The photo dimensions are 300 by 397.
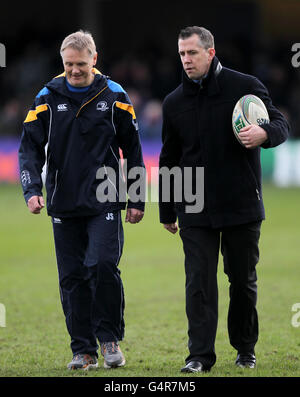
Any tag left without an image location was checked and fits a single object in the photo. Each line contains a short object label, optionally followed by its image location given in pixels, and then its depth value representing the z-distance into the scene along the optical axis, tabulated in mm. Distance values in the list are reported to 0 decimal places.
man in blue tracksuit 13617
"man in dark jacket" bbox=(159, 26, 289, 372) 13195
